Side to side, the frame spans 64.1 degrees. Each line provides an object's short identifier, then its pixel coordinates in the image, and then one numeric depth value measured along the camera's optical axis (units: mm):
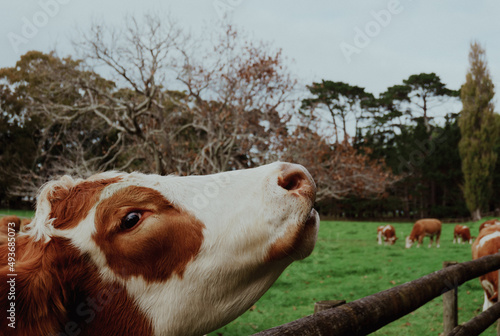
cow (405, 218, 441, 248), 14953
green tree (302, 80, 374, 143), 24453
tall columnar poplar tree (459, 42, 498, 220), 27672
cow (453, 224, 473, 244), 15336
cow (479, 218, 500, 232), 12272
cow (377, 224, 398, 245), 15453
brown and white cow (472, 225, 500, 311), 5246
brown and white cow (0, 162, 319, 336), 1068
